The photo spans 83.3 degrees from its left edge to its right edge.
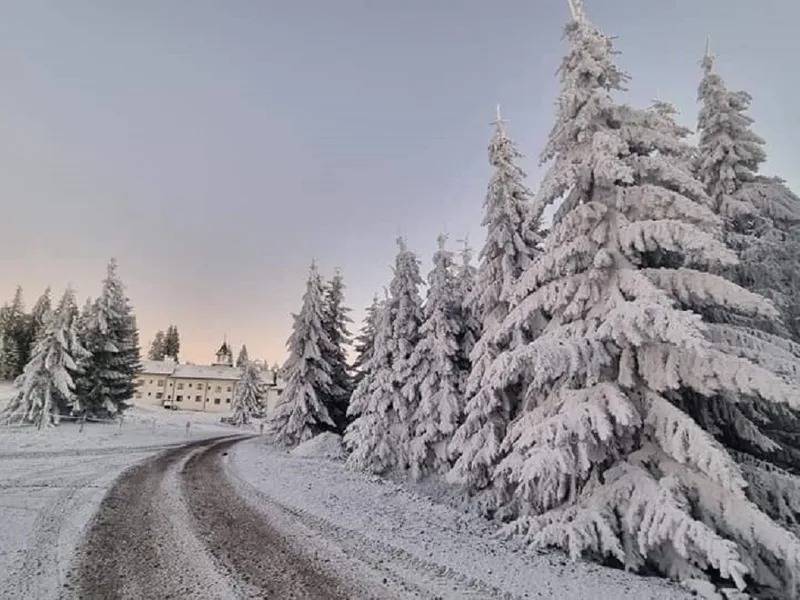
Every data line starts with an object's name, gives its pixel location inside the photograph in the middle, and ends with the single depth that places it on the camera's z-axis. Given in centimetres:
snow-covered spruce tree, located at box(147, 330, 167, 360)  11269
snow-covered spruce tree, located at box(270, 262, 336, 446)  2991
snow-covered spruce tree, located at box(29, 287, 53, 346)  6706
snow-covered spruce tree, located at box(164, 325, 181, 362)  11031
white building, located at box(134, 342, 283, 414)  9312
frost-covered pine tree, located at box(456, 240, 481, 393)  2088
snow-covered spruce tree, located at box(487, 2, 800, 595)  725
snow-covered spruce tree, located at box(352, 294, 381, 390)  3316
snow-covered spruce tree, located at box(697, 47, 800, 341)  1344
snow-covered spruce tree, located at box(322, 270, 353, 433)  3303
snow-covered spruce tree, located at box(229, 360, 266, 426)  6656
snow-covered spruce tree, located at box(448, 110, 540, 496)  1541
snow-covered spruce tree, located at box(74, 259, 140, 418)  3538
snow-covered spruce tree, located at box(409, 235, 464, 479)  1962
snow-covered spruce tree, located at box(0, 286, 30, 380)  6506
